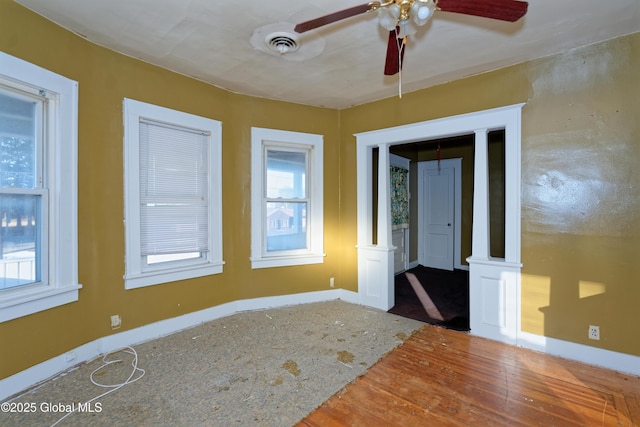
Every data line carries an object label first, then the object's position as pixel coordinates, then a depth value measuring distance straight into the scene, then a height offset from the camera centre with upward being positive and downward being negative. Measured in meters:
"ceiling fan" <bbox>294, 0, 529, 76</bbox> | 1.38 +1.00
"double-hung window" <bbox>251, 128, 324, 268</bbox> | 3.69 +0.19
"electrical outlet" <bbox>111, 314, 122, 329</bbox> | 2.66 -0.99
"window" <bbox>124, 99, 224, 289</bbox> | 2.76 +0.18
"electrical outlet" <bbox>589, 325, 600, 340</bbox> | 2.46 -1.00
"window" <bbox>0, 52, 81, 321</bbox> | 2.05 +0.18
